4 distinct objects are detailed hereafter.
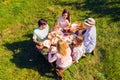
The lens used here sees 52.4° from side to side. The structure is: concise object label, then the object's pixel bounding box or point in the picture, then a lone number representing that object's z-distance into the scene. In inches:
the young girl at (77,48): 178.2
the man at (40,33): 182.4
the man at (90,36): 183.7
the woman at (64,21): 196.6
